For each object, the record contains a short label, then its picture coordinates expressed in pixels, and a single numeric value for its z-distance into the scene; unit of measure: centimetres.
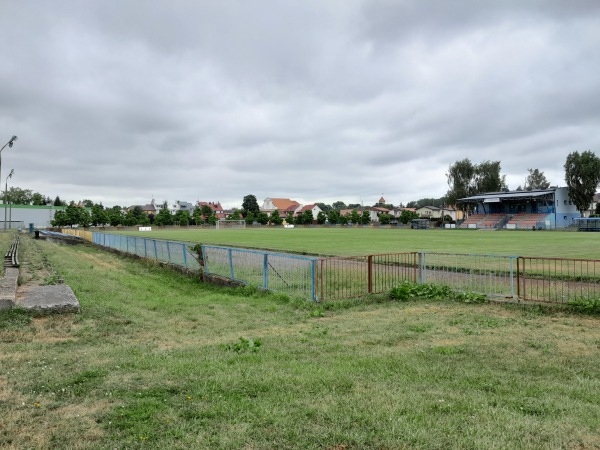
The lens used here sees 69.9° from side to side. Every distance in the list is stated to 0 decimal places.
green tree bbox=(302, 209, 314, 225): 11225
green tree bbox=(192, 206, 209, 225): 11112
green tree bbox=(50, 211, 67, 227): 8743
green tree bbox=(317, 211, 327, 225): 11356
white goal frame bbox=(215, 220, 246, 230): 10362
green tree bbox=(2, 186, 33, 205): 13938
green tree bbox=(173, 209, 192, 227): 10625
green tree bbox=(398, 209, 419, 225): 9638
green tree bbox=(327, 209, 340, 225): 10875
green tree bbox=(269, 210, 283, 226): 11294
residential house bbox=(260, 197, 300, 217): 17350
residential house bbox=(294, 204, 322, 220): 15700
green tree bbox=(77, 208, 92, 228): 8888
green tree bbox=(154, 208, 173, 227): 10502
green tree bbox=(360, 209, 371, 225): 10538
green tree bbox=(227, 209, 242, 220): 12174
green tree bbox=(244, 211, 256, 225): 11250
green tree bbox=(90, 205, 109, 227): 9794
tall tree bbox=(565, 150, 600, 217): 7338
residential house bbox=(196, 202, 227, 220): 17688
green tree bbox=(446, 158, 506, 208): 8950
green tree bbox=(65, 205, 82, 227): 8706
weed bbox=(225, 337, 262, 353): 604
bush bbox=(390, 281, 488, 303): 1041
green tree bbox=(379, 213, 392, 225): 9981
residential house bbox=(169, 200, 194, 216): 18762
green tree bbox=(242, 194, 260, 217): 14600
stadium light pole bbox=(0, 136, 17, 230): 2842
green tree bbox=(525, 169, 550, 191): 10781
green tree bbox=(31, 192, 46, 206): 14838
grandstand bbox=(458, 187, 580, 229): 7119
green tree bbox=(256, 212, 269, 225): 11361
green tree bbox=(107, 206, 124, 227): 9962
